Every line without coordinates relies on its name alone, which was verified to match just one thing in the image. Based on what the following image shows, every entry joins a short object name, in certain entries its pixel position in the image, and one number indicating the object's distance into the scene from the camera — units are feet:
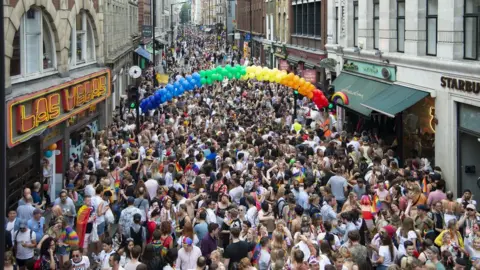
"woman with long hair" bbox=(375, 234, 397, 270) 36.58
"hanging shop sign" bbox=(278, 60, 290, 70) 138.80
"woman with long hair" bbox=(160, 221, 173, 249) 38.70
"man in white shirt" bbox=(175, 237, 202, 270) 36.09
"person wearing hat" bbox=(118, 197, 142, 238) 42.42
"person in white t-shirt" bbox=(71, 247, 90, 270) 35.06
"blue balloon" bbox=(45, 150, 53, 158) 63.26
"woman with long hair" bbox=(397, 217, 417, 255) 38.01
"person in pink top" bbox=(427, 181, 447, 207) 48.57
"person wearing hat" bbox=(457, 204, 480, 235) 41.78
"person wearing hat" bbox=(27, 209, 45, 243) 41.70
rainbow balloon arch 88.84
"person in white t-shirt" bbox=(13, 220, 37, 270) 40.19
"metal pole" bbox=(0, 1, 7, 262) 19.63
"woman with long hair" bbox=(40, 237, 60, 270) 38.56
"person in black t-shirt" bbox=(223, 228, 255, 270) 36.86
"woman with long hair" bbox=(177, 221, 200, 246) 39.19
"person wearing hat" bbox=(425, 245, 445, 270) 34.19
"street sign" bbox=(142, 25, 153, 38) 157.99
